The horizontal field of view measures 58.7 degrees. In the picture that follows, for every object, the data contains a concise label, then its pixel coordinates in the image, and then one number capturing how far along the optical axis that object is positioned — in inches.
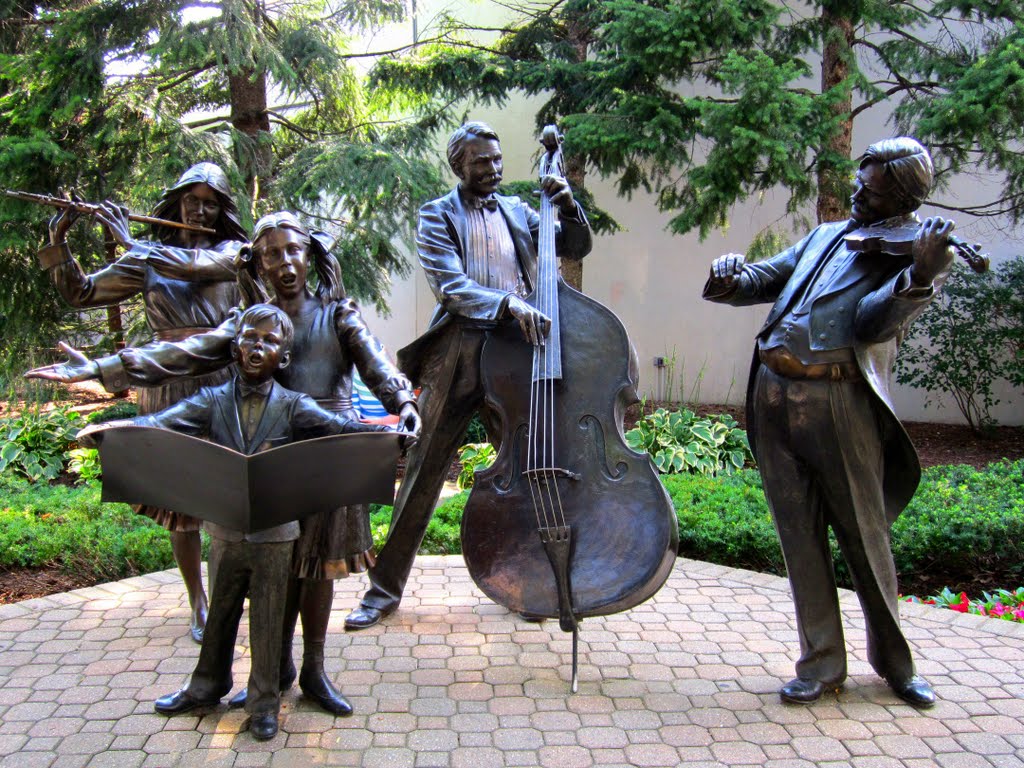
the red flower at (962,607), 195.3
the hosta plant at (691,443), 324.2
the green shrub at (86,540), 219.0
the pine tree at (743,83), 304.5
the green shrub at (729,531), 227.0
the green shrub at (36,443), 327.9
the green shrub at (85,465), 316.2
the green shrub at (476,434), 383.9
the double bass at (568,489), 134.8
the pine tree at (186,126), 332.5
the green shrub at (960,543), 220.4
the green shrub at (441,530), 239.0
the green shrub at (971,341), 384.5
